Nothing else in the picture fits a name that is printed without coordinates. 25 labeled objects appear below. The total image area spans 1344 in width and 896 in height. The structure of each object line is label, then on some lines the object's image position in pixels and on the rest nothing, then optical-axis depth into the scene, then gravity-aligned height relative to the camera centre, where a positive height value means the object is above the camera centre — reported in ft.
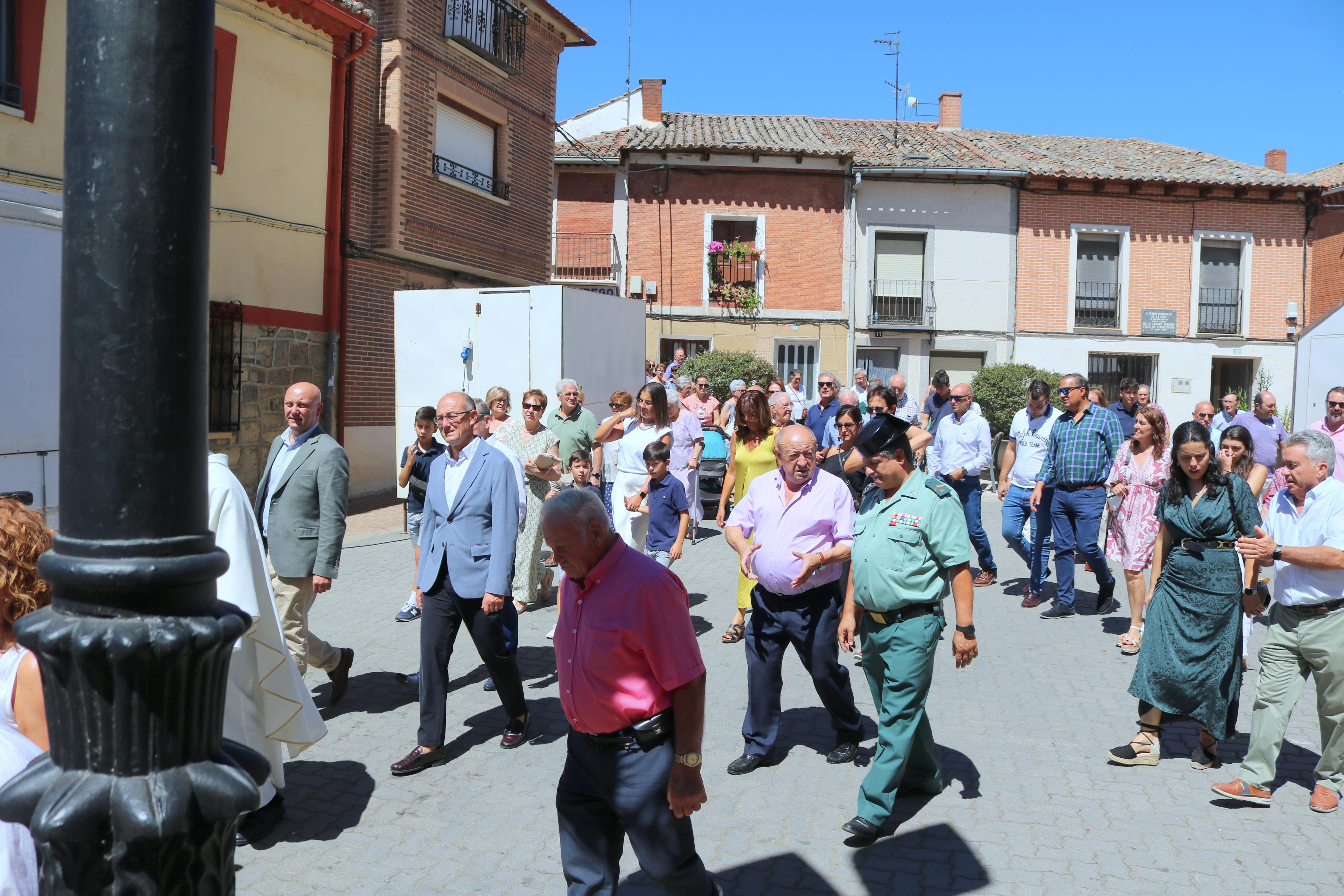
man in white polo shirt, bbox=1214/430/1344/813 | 15.96 -3.02
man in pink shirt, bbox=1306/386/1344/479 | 29.37 +0.41
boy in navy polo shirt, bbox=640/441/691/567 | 26.32 -2.53
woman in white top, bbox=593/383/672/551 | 27.40 -1.35
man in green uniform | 14.73 -2.52
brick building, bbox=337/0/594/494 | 51.62 +12.99
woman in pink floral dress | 25.46 -1.94
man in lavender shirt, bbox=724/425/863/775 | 17.17 -2.91
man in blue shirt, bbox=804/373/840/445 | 40.40 +0.34
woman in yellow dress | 27.48 -0.77
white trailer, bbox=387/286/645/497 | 43.06 +2.77
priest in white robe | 13.09 -3.59
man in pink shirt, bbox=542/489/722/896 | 10.49 -3.18
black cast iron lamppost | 4.54 -0.59
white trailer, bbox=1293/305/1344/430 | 39.58 +2.61
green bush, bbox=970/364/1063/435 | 75.56 +2.25
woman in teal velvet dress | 17.22 -3.15
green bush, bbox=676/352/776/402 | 75.87 +3.24
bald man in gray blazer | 18.31 -2.05
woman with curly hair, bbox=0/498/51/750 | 8.07 -1.59
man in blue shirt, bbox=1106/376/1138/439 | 37.83 +0.73
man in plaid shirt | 29.17 -1.53
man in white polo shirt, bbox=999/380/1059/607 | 31.32 -1.64
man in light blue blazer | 17.15 -2.77
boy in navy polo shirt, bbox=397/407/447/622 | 27.96 -1.89
